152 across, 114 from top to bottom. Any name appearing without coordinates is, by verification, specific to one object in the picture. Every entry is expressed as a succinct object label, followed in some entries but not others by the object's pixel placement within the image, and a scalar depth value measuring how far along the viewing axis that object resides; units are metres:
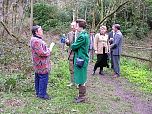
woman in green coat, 4.15
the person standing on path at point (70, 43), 5.04
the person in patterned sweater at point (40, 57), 4.22
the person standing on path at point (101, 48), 6.43
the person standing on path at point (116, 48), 6.46
